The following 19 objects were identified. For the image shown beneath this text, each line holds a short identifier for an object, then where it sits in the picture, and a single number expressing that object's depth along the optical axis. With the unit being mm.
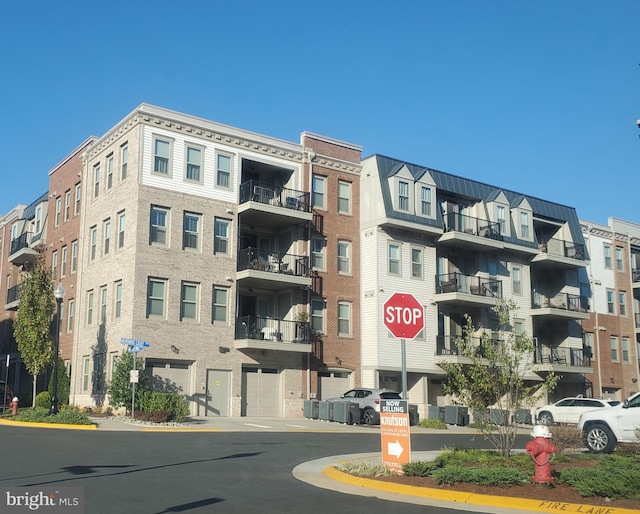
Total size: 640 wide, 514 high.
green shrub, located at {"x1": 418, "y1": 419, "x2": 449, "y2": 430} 33656
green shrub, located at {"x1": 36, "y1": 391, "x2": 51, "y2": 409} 35247
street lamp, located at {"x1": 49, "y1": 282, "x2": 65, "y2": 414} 26625
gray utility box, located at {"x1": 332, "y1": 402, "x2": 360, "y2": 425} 31750
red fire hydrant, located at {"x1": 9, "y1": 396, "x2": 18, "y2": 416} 29406
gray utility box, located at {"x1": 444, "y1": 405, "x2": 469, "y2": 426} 36156
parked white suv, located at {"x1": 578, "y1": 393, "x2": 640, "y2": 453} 17250
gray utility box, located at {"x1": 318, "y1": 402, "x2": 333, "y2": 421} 33188
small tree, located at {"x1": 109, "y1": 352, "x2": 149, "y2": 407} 29453
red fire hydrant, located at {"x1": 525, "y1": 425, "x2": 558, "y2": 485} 11625
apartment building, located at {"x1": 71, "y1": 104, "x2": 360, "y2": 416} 32719
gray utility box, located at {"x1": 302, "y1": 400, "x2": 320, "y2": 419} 34469
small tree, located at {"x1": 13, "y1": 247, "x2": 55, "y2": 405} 35219
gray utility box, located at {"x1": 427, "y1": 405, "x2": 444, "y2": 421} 35844
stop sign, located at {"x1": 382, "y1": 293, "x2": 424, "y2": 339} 13258
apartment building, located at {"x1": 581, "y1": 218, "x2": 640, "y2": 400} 49344
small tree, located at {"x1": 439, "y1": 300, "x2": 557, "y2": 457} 14930
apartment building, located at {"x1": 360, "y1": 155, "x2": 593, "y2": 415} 38594
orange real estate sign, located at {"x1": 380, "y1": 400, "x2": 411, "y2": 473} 13664
